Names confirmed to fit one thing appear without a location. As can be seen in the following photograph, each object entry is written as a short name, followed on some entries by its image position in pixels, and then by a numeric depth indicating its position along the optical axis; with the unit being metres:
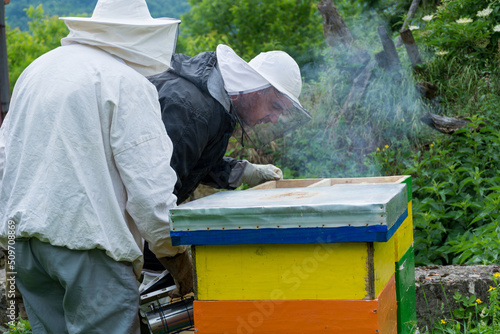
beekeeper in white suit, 4.51
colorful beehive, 4.37
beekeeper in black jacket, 4.88
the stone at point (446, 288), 5.52
